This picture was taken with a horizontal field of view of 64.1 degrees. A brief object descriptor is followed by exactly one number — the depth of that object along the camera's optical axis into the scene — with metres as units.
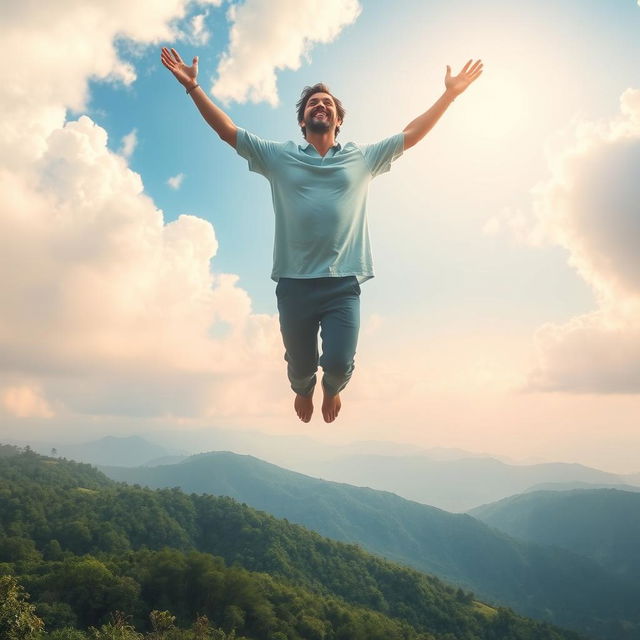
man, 4.37
